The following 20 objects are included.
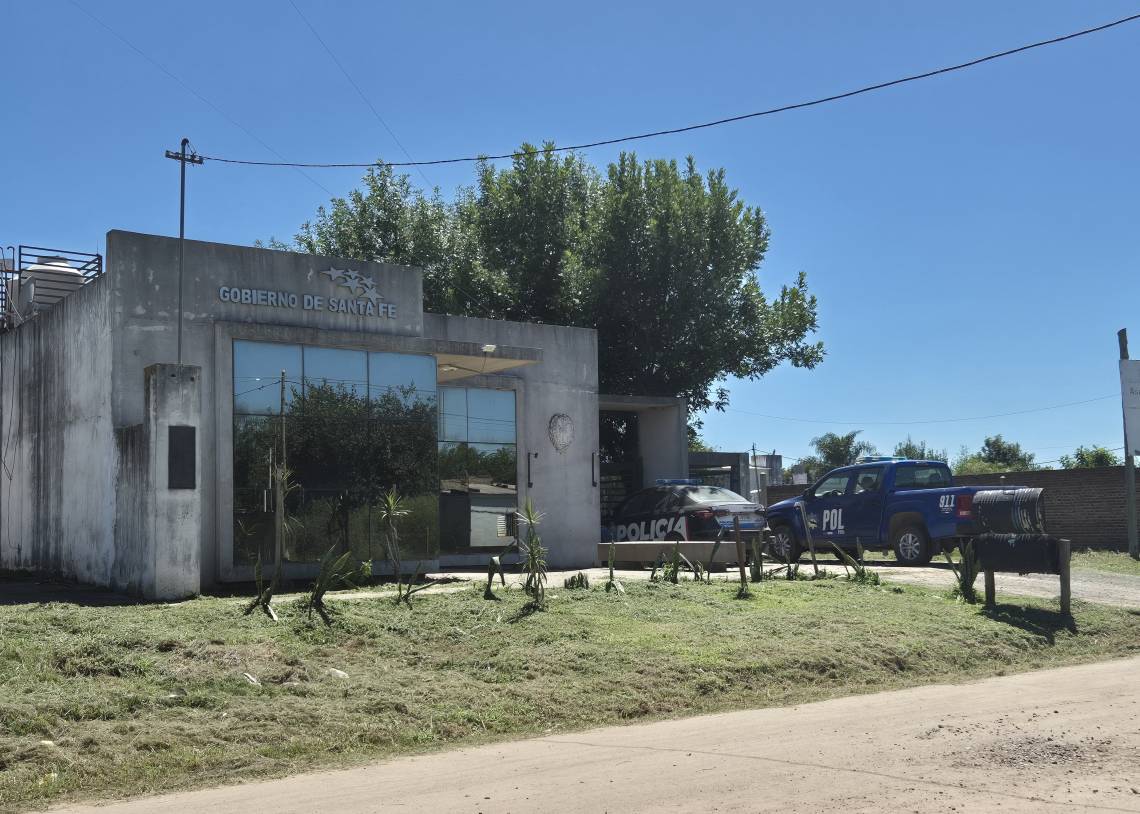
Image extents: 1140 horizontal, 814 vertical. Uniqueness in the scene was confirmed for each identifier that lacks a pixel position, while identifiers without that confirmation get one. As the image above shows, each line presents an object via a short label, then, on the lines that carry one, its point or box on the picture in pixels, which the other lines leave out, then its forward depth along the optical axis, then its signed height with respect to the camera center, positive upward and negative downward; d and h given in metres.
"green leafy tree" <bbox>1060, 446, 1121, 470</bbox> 36.09 +0.61
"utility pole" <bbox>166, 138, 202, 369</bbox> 14.50 +4.18
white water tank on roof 20.27 +4.13
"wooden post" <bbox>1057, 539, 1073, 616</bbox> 13.35 -1.12
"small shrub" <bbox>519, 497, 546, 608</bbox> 12.29 -0.90
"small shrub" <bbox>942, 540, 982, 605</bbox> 14.21 -1.22
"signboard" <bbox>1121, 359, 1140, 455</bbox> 23.52 +1.63
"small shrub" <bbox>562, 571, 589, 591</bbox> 14.04 -1.19
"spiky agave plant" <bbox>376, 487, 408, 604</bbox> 13.18 -0.33
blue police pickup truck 18.58 -0.53
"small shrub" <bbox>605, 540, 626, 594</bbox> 13.52 -1.20
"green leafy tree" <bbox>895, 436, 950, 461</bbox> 70.66 +2.03
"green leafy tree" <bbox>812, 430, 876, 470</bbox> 68.94 +2.19
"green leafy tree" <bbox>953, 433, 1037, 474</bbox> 56.50 +1.31
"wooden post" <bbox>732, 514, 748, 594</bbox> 14.09 -0.93
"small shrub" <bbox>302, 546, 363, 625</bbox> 11.00 -0.88
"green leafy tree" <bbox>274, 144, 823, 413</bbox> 33.19 +6.83
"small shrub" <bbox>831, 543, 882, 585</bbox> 15.68 -1.32
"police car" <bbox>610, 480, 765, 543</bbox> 20.14 -0.49
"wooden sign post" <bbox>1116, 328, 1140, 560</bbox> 22.53 -0.28
